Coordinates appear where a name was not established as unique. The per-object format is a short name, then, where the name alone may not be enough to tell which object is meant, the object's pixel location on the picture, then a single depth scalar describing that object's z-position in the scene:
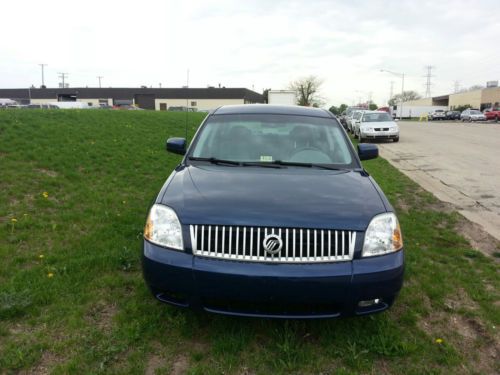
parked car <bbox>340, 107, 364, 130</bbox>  26.25
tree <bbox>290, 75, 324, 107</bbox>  85.50
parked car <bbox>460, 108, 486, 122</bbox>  48.69
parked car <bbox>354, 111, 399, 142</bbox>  19.45
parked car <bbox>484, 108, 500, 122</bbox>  46.78
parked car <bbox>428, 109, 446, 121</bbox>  60.96
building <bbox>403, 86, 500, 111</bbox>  69.12
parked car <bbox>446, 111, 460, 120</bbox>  58.93
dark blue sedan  2.50
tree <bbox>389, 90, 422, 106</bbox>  123.81
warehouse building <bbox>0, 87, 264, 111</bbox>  67.62
